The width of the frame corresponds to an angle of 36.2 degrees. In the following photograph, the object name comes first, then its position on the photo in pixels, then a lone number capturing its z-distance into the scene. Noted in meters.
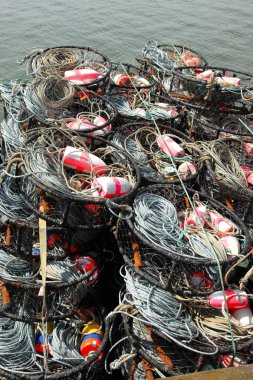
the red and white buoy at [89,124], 4.51
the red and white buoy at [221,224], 3.58
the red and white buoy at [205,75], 5.79
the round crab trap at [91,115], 4.53
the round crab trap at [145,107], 5.21
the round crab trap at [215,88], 5.09
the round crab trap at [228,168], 4.00
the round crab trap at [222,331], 3.02
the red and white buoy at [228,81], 5.44
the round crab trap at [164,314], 3.02
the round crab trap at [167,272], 3.22
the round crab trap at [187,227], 3.17
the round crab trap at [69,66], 5.51
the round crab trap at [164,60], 6.70
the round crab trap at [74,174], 3.33
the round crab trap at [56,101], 4.63
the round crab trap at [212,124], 5.31
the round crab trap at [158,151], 4.27
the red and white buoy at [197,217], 3.51
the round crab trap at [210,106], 5.18
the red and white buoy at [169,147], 4.52
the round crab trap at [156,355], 3.13
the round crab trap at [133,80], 6.08
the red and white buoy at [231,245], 3.30
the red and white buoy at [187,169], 4.25
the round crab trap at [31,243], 3.73
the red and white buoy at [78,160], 3.70
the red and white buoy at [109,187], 3.46
